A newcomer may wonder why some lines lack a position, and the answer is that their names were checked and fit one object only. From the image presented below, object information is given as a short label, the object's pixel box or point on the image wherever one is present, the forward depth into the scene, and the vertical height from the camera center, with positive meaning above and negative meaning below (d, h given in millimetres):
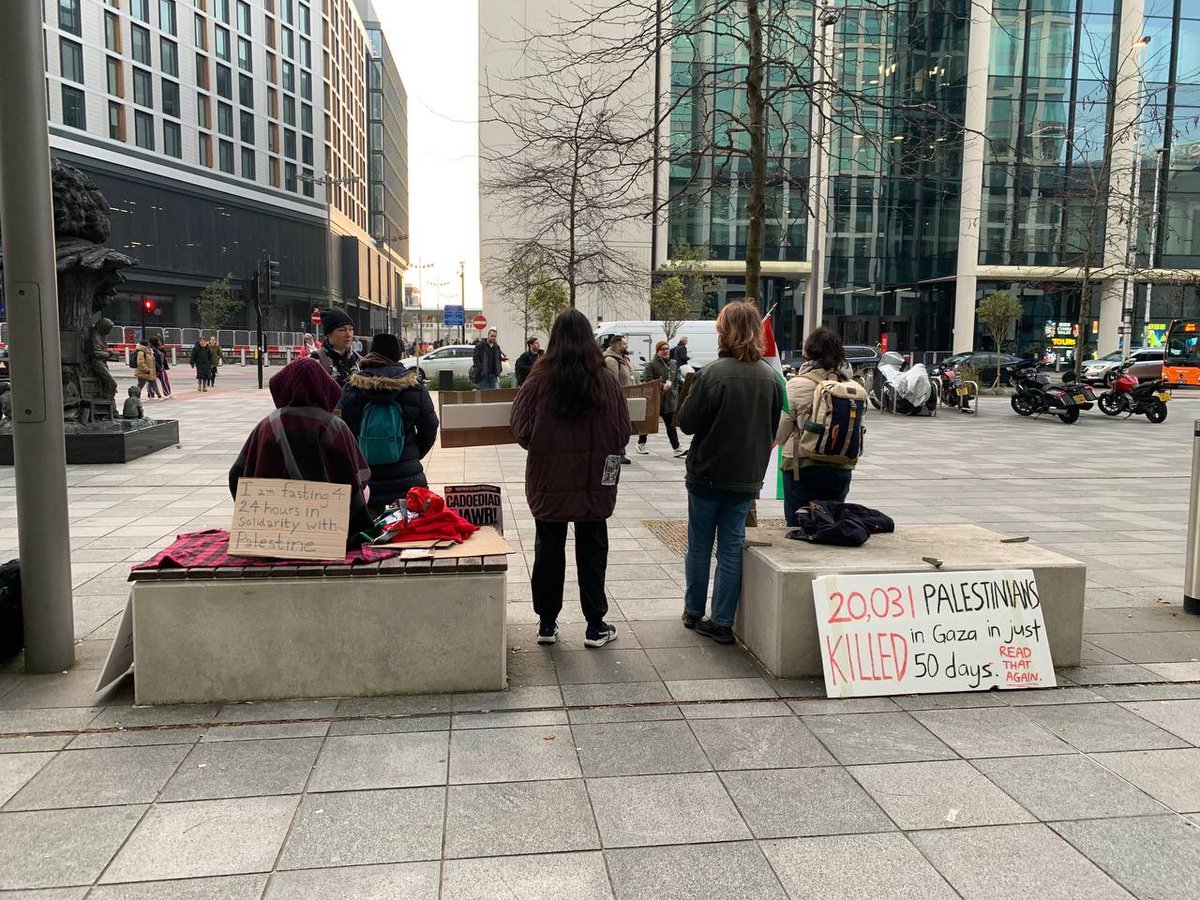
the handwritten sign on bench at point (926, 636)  4375 -1337
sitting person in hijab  4168 -373
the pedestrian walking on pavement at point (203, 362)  28688 -236
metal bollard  5457 -1133
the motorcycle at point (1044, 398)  20703 -801
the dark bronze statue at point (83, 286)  11766 +907
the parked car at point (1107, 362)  34250 +72
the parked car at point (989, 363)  31523 -21
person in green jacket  4805 -400
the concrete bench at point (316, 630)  4039 -1242
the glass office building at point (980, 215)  42438 +7565
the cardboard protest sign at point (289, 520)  4066 -739
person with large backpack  5492 -397
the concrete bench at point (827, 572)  4500 -1105
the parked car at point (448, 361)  31109 -135
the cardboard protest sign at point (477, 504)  5176 -837
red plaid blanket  4059 -924
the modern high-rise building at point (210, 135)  55406 +15476
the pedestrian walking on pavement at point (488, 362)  22609 -115
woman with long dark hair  4559 -406
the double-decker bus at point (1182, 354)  34438 +410
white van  27422 +669
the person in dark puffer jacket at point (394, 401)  5387 -292
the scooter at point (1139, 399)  21281 -814
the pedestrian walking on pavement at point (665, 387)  13789 -433
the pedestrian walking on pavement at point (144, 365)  22469 -274
